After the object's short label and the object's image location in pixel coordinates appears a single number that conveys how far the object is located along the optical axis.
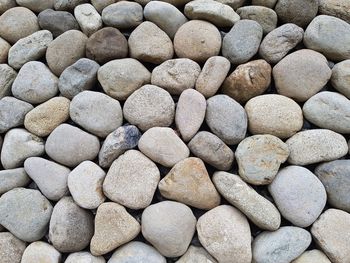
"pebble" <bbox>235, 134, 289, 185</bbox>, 0.59
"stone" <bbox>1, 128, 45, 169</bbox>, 0.65
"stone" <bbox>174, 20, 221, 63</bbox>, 0.68
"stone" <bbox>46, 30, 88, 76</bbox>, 0.71
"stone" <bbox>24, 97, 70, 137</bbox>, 0.66
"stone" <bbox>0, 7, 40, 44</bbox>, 0.77
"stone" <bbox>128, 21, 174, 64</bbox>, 0.69
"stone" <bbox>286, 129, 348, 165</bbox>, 0.60
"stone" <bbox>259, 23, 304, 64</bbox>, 0.66
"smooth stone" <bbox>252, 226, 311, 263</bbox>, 0.56
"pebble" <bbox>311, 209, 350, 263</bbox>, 0.57
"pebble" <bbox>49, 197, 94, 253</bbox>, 0.59
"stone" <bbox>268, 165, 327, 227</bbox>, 0.58
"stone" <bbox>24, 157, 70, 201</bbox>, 0.62
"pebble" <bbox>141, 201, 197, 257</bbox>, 0.57
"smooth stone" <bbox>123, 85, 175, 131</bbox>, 0.63
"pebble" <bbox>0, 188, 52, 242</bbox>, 0.61
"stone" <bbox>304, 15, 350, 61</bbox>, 0.67
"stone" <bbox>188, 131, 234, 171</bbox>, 0.60
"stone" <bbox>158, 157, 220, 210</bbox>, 0.59
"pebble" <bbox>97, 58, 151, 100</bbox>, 0.66
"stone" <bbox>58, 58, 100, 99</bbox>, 0.68
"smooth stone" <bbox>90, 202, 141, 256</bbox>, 0.58
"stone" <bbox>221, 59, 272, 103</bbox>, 0.64
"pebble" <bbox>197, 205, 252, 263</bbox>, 0.56
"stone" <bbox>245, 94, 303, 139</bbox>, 0.62
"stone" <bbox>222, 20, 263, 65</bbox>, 0.67
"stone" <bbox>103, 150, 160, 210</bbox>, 0.59
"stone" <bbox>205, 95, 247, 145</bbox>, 0.62
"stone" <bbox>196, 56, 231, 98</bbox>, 0.64
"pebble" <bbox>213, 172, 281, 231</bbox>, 0.57
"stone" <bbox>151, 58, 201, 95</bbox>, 0.66
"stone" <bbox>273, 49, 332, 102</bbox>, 0.64
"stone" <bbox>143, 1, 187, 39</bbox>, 0.70
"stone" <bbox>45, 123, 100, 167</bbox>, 0.63
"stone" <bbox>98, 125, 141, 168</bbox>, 0.61
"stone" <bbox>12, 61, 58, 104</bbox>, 0.69
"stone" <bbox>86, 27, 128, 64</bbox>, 0.69
